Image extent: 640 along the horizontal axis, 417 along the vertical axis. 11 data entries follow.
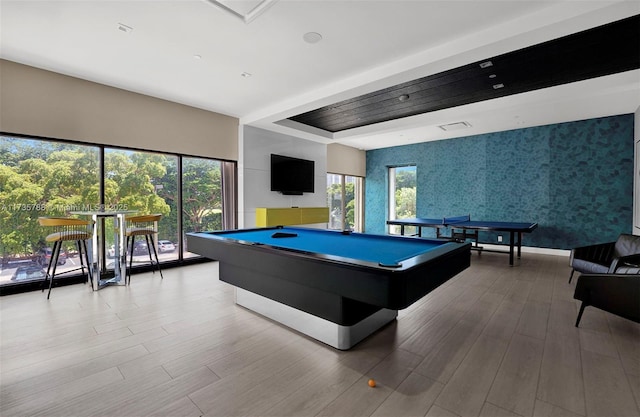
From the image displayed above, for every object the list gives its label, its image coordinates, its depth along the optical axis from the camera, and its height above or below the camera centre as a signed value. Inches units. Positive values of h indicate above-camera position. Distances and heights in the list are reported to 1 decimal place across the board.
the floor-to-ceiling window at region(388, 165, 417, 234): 351.6 +11.5
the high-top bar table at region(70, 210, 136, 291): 156.1 -29.7
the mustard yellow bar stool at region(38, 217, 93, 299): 141.0 -17.3
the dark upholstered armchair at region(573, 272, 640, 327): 95.4 -31.4
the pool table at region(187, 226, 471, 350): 66.1 -19.0
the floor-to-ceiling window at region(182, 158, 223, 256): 217.3 +5.3
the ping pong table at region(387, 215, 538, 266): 211.0 -17.5
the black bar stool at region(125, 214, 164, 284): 173.3 -17.9
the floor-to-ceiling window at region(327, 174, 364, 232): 364.5 +2.1
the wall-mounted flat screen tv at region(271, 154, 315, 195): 255.4 +25.6
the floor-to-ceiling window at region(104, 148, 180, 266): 182.7 +8.6
